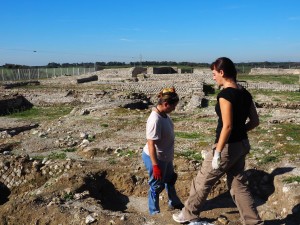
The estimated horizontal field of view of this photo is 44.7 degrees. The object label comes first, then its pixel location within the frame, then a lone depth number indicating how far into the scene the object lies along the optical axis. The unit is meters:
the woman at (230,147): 3.76
